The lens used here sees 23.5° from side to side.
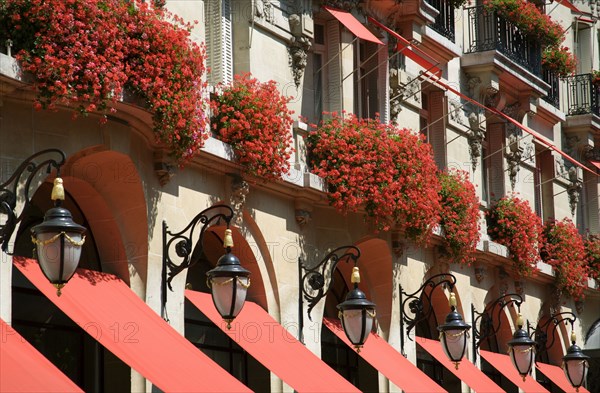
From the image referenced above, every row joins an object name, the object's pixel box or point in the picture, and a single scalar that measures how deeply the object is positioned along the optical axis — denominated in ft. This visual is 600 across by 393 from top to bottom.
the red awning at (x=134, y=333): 47.19
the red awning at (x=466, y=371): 72.54
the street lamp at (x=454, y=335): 63.26
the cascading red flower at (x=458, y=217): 76.43
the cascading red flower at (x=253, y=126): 58.39
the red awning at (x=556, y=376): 89.71
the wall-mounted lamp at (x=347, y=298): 53.88
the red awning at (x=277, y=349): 55.21
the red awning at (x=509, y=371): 81.05
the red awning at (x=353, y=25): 66.64
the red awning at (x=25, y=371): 39.55
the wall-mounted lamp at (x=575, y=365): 77.92
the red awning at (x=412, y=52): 72.28
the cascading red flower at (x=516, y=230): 86.33
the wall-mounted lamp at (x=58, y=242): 39.17
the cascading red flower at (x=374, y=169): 64.59
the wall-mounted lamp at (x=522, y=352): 70.74
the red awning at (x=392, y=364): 63.93
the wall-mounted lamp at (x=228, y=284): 46.65
